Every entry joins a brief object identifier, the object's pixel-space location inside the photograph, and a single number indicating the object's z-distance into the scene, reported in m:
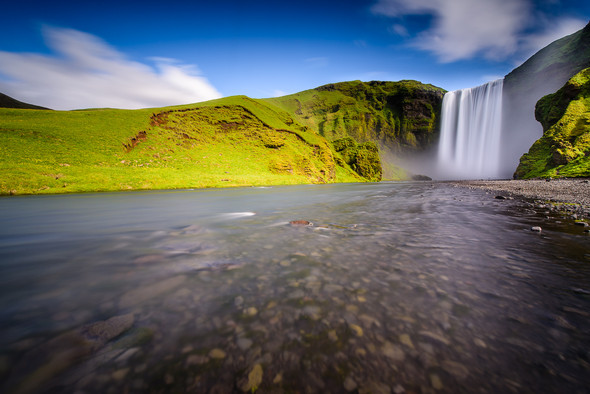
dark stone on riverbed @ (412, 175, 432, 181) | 157.12
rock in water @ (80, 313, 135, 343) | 2.32
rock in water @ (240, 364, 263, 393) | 1.79
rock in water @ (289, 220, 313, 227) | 8.16
